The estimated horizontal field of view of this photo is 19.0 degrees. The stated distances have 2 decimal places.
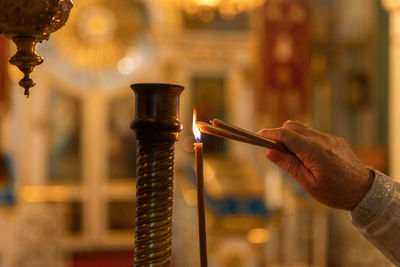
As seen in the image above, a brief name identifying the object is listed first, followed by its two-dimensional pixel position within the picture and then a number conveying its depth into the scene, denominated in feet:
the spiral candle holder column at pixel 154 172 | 4.21
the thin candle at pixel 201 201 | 3.98
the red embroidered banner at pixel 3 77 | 24.16
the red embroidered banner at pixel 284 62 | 23.79
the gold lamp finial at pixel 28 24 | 4.07
